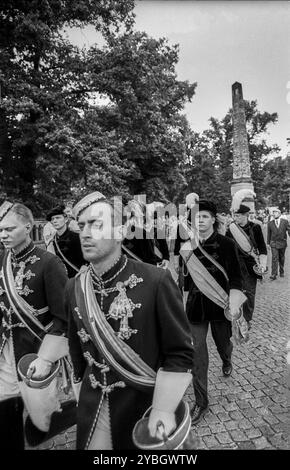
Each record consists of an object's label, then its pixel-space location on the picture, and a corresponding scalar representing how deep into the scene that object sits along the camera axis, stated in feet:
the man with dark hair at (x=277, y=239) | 36.35
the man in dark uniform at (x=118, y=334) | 5.95
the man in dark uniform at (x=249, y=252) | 18.01
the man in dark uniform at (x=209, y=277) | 12.30
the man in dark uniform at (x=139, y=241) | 18.40
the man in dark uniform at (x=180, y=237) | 16.25
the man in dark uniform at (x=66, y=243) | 18.97
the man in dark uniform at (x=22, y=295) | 8.79
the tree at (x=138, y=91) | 45.50
